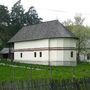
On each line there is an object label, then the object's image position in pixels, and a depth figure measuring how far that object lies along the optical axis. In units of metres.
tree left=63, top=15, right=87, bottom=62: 39.13
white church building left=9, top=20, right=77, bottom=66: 31.13
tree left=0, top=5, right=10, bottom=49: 46.94
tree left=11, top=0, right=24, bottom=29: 53.16
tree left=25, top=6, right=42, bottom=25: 56.65
